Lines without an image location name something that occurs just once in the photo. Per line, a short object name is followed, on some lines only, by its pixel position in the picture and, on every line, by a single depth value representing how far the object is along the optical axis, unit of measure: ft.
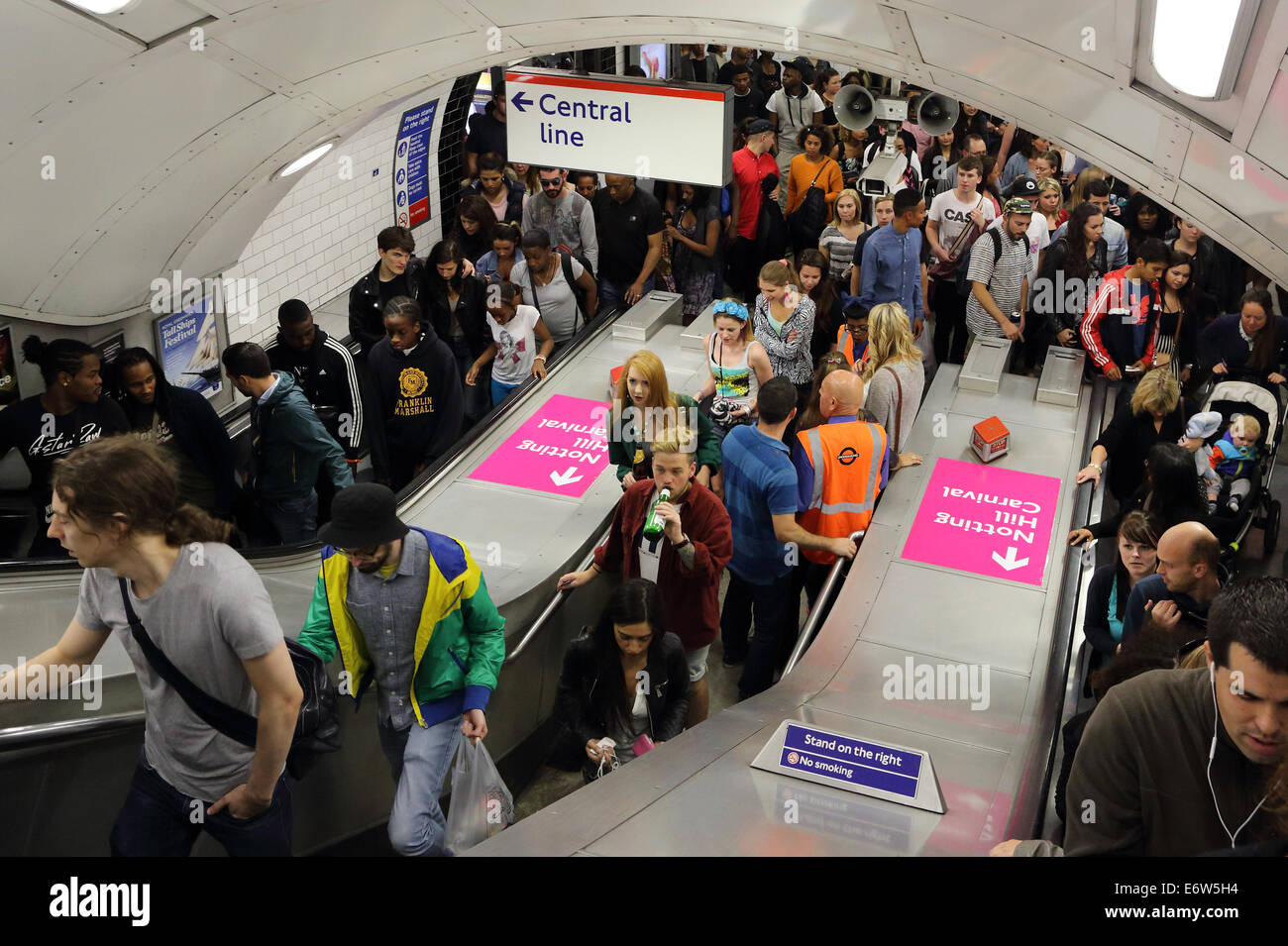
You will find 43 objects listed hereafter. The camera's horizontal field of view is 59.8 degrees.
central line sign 21.57
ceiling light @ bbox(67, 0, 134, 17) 13.79
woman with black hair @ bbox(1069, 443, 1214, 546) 15.55
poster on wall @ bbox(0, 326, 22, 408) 18.86
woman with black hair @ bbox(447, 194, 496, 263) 29.01
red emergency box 20.52
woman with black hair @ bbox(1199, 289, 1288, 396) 21.62
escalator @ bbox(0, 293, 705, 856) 11.27
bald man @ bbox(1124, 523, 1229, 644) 12.39
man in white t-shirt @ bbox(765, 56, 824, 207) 44.57
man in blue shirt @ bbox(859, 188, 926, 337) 24.71
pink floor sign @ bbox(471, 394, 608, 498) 20.75
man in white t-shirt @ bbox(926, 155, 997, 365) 27.68
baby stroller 19.30
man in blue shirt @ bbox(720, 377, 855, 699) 16.35
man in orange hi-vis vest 17.20
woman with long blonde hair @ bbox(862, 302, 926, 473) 19.24
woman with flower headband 20.55
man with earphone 7.34
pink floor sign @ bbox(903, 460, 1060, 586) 18.12
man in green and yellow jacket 11.28
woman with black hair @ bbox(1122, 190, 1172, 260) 29.43
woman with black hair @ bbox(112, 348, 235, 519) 17.94
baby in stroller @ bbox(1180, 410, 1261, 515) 18.88
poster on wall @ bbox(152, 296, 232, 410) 23.20
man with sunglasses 28.43
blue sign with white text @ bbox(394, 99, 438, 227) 33.63
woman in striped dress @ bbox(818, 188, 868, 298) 27.55
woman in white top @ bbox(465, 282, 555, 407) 23.29
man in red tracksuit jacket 23.06
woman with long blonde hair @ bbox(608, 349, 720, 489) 17.90
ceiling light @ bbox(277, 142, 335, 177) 21.72
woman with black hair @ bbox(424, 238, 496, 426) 25.02
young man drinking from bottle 15.19
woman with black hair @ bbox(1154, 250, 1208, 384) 22.89
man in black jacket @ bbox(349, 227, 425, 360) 23.80
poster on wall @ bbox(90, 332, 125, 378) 20.95
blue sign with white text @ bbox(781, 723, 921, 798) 12.14
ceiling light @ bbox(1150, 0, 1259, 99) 10.05
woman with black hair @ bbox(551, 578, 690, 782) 13.94
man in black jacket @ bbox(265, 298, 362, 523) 20.47
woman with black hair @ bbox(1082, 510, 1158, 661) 14.14
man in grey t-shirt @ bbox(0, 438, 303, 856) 9.00
